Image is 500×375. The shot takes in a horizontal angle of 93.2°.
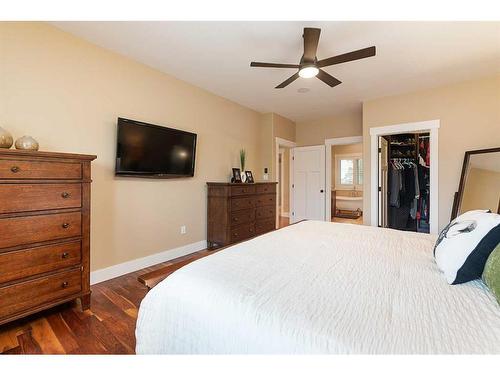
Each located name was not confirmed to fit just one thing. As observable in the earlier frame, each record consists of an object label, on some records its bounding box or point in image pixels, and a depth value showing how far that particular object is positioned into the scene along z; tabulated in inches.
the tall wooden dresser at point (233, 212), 137.6
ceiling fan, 75.1
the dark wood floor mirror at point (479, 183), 116.0
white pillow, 40.1
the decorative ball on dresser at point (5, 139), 66.4
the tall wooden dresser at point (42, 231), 62.6
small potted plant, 163.1
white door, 208.5
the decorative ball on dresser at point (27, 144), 69.7
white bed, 27.6
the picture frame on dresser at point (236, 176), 158.7
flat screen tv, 102.7
